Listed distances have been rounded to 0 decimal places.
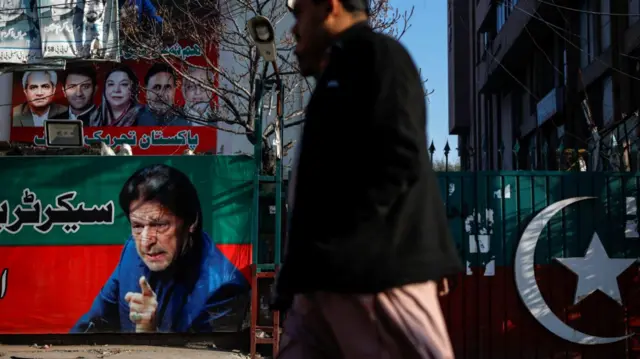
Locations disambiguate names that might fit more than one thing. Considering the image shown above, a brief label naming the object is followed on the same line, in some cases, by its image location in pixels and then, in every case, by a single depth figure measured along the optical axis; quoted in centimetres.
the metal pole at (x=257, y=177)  872
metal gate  830
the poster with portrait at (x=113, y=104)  2006
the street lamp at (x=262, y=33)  860
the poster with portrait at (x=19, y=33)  1573
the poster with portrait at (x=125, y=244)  897
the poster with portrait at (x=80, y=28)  1622
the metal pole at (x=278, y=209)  855
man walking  220
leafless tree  1469
